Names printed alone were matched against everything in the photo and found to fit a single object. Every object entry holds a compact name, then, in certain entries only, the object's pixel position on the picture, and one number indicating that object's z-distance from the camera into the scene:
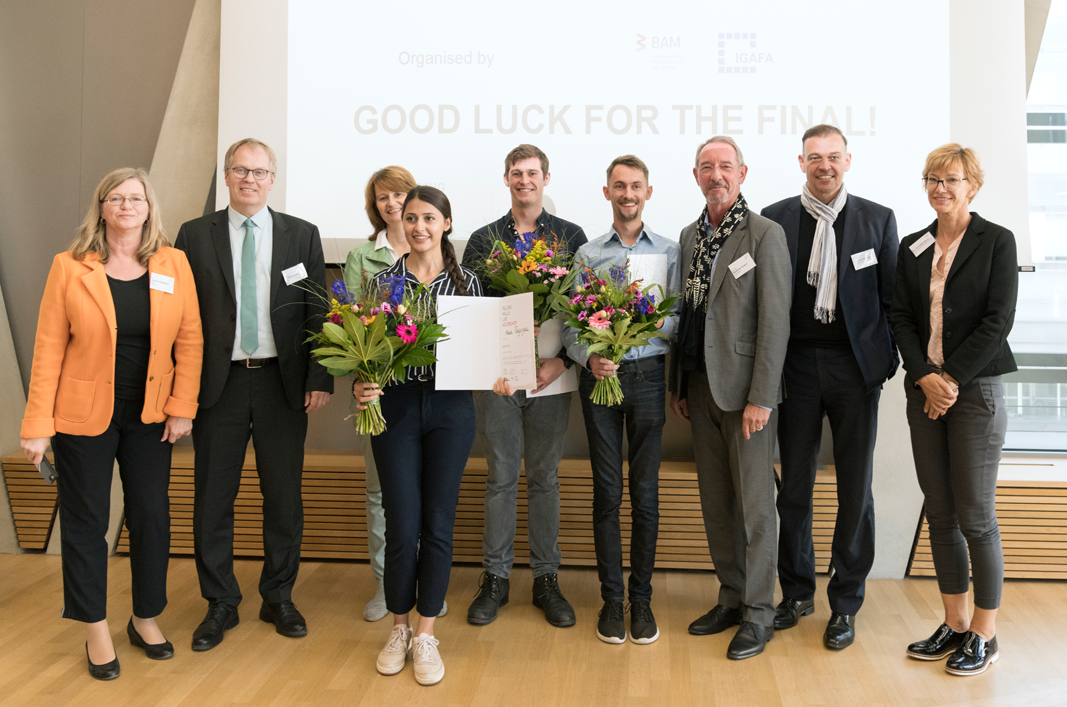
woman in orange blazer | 2.55
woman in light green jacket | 3.17
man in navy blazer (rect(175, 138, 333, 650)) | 2.89
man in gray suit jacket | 2.75
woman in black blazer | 2.60
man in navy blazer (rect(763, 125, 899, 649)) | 2.86
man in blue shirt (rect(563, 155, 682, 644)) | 2.92
